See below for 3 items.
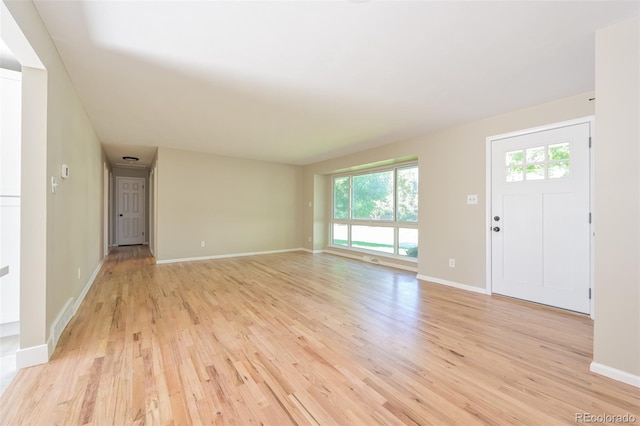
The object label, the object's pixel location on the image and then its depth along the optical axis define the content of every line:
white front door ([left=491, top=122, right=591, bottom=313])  2.78
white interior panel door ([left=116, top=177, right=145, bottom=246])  7.62
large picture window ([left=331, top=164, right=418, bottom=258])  5.05
